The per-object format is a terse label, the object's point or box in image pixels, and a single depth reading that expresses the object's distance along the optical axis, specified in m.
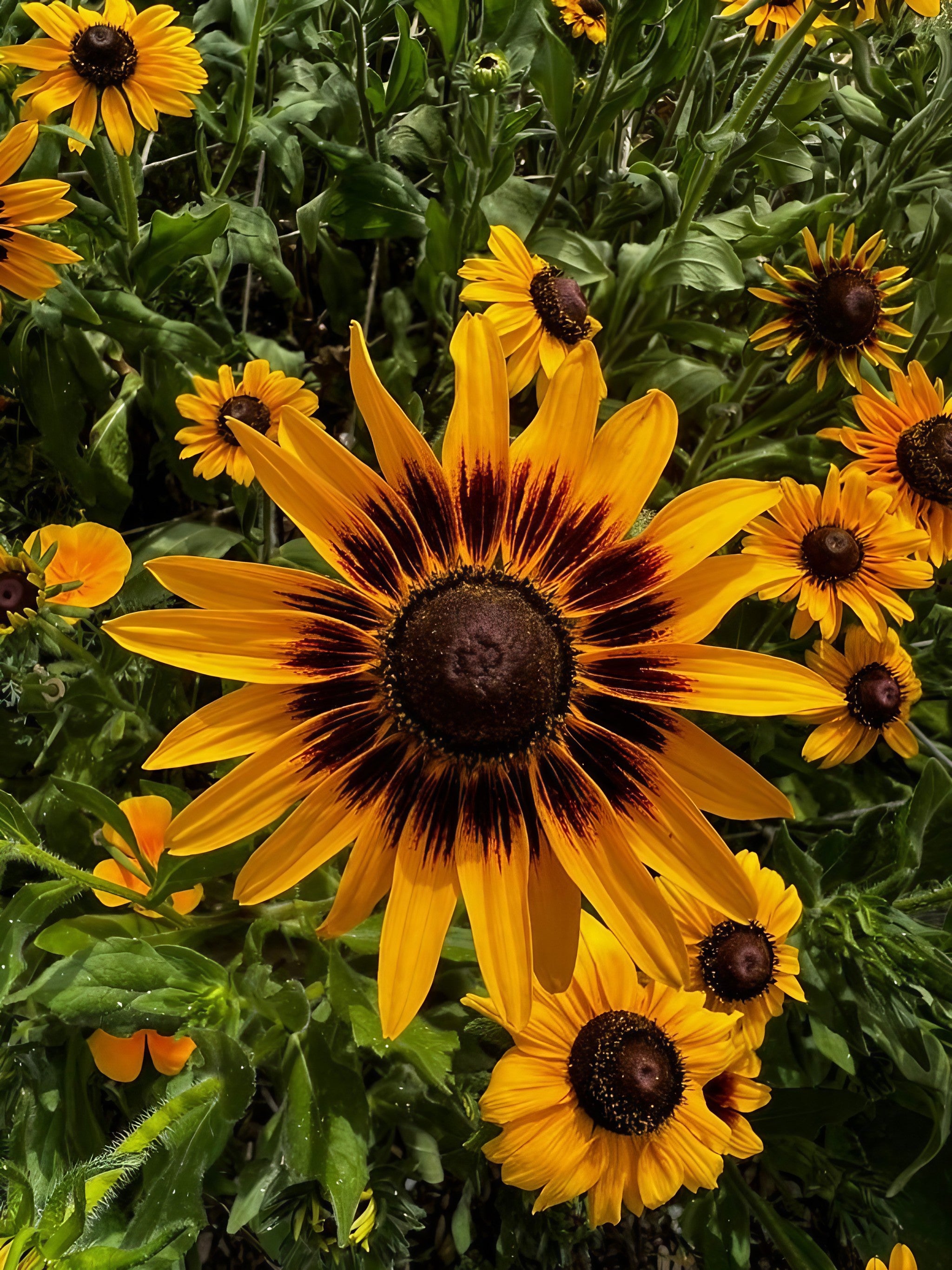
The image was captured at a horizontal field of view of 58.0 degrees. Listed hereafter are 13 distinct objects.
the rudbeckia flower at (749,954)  0.22
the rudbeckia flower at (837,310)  0.26
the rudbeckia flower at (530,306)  0.26
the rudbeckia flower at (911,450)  0.26
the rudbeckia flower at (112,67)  0.24
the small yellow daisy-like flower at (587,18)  0.30
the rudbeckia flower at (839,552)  0.25
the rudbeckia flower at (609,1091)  0.19
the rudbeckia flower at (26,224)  0.22
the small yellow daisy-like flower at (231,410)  0.26
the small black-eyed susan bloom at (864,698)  0.26
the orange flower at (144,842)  0.22
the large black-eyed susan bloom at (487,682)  0.15
